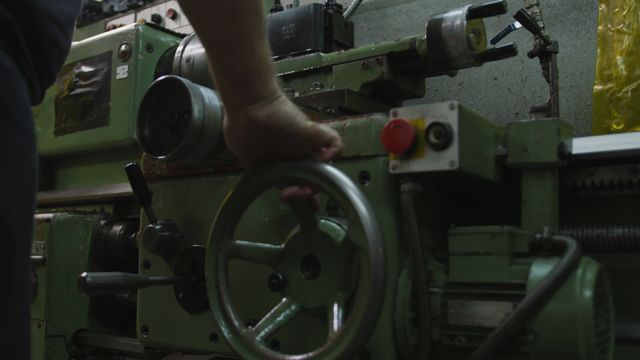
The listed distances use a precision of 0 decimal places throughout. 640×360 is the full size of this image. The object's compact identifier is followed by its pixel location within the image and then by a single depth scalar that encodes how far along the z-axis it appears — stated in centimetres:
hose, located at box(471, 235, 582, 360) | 73
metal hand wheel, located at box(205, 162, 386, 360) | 73
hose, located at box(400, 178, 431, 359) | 80
